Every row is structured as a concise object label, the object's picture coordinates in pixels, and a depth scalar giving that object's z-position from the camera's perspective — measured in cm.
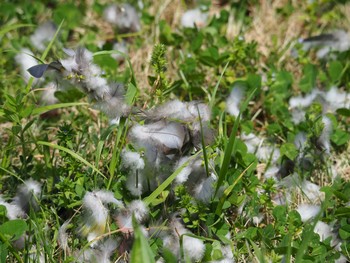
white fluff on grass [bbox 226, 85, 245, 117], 163
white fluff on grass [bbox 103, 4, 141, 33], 176
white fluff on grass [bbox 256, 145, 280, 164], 158
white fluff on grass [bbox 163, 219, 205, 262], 144
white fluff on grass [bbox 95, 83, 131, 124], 147
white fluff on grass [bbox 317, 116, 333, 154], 155
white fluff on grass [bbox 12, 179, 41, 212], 149
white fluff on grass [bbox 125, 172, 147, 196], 148
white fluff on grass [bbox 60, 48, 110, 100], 148
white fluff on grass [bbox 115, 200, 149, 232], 146
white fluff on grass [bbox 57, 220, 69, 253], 146
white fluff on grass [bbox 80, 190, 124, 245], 146
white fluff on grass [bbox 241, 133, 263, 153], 159
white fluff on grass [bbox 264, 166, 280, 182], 156
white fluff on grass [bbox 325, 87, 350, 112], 164
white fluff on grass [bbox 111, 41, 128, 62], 173
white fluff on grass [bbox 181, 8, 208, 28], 177
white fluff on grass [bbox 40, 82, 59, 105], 164
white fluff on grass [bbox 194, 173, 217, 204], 147
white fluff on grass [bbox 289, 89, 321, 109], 165
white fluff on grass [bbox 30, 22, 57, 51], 173
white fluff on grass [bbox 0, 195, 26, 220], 148
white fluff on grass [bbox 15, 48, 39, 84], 164
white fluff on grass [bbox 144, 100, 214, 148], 148
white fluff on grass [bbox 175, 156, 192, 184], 147
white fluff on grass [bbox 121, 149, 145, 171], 146
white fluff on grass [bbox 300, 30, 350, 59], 173
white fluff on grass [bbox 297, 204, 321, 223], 149
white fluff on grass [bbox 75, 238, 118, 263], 144
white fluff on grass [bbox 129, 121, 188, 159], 146
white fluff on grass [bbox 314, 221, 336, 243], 148
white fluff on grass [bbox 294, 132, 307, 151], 156
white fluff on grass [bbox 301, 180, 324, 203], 153
